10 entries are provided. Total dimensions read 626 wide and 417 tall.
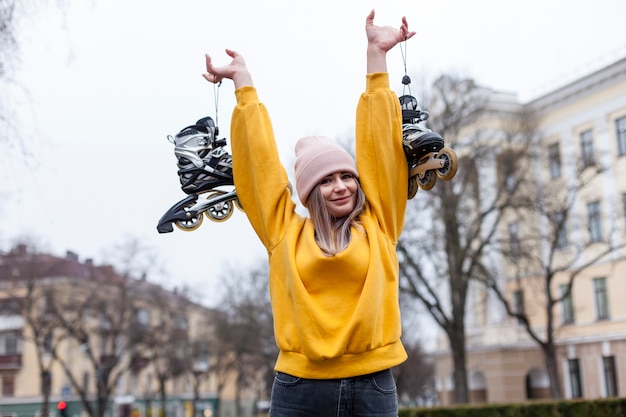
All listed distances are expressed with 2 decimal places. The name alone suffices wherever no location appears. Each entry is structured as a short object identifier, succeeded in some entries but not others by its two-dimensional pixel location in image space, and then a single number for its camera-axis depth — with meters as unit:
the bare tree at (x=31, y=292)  29.27
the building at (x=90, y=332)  30.66
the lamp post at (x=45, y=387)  30.48
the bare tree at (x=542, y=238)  23.92
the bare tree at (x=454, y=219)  23.56
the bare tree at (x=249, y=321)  38.00
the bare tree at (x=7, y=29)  6.93
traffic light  17.89
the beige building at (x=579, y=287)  31.39
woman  2.95
